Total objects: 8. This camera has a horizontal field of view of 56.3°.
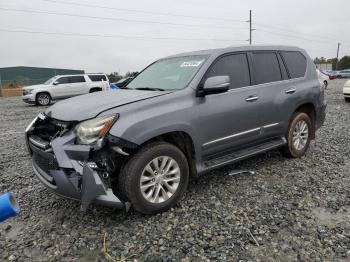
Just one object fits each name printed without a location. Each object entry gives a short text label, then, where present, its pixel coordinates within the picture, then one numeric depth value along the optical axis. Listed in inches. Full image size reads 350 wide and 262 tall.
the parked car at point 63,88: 690.2
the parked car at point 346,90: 506.6
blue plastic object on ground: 90.0
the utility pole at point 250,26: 1907.0
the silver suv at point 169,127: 122.3
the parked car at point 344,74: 1832.4
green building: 1504.3
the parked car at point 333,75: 1744.6
